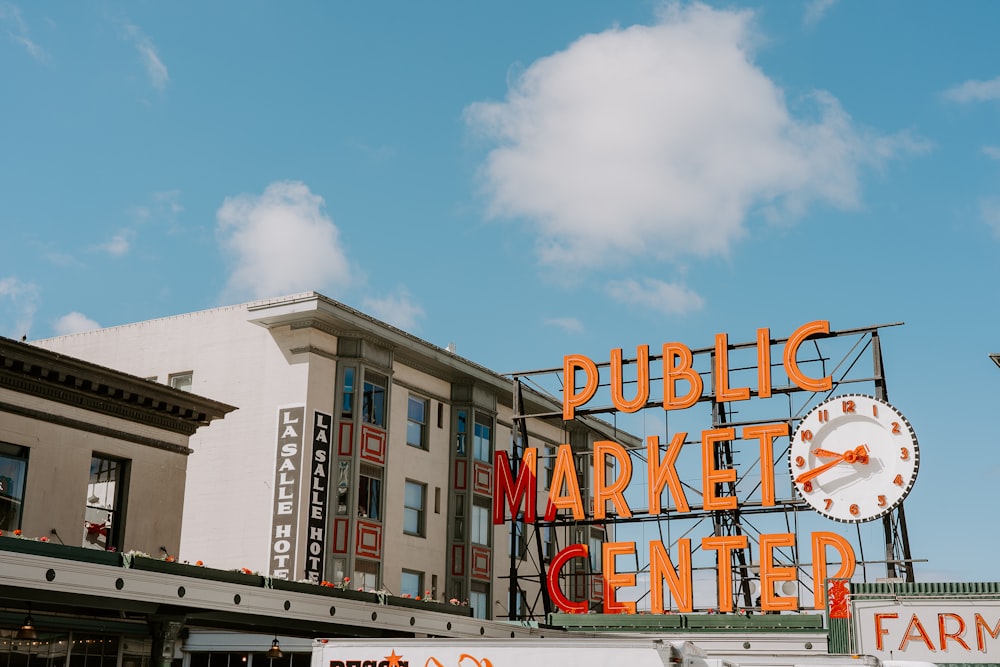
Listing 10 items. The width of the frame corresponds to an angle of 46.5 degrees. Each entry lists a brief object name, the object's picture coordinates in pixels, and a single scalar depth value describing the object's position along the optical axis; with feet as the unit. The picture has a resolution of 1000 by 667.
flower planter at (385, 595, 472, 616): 104.83
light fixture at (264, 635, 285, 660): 95.35
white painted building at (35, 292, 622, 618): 135.23
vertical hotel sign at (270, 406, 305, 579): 131.75
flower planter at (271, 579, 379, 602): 91.71
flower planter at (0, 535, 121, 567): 71.60
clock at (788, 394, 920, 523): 127.24
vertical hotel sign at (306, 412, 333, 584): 131.95
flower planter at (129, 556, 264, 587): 79.77
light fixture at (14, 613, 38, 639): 80.64
